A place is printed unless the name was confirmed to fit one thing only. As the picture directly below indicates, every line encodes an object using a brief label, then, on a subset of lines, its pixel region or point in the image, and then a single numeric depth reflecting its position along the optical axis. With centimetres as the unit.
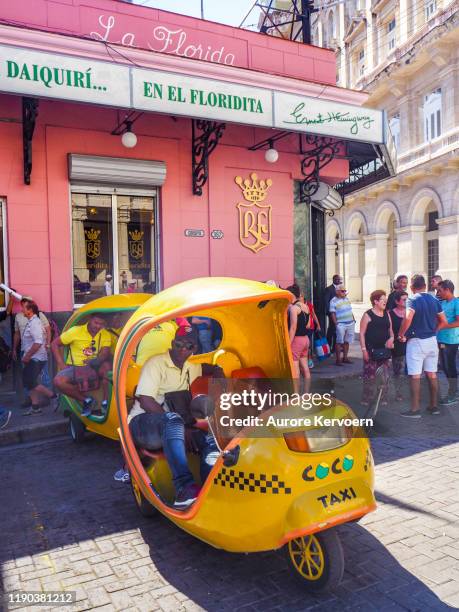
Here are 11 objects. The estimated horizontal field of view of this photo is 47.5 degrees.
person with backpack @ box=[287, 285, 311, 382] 803
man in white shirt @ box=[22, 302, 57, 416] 739
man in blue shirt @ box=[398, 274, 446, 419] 719
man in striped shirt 1088
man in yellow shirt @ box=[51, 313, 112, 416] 628
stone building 2359
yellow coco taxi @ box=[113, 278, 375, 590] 303
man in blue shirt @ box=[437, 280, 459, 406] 791
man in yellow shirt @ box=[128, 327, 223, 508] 370
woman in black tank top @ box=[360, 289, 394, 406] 743
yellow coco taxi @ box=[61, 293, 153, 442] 621
